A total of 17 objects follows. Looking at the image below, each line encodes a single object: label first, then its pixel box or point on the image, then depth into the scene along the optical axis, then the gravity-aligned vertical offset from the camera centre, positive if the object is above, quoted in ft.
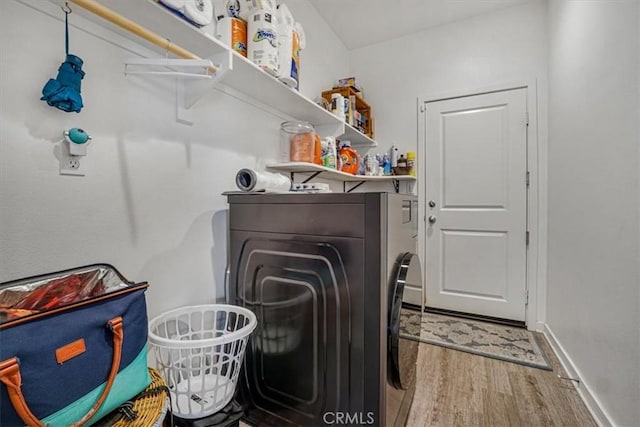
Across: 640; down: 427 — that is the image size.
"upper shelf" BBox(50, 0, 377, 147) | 3.02 +2.12
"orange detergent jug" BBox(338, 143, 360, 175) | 7.79 +1.37
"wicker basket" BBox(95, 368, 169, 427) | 2.16 -1.64
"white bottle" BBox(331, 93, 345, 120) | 7.07 +2.54
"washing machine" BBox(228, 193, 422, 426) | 3.19 -1.18
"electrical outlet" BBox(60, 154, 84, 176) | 2.85 +0.45
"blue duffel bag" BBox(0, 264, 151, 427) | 1.70 -0.96
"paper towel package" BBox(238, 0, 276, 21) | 4.09 +2.96
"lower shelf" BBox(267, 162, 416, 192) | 5.78 +0.88
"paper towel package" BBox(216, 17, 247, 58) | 4.13 +2.59
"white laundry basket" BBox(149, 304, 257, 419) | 3.04 -1.75
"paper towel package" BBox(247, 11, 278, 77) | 4.15 +2.53
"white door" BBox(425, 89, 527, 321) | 7.94 +0.10
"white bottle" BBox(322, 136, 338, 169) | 6.57 +1.28
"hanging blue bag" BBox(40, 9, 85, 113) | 2.59 +1.14
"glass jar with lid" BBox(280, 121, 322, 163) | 6.04 +1.43
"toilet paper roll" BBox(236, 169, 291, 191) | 4.03 +0.40
